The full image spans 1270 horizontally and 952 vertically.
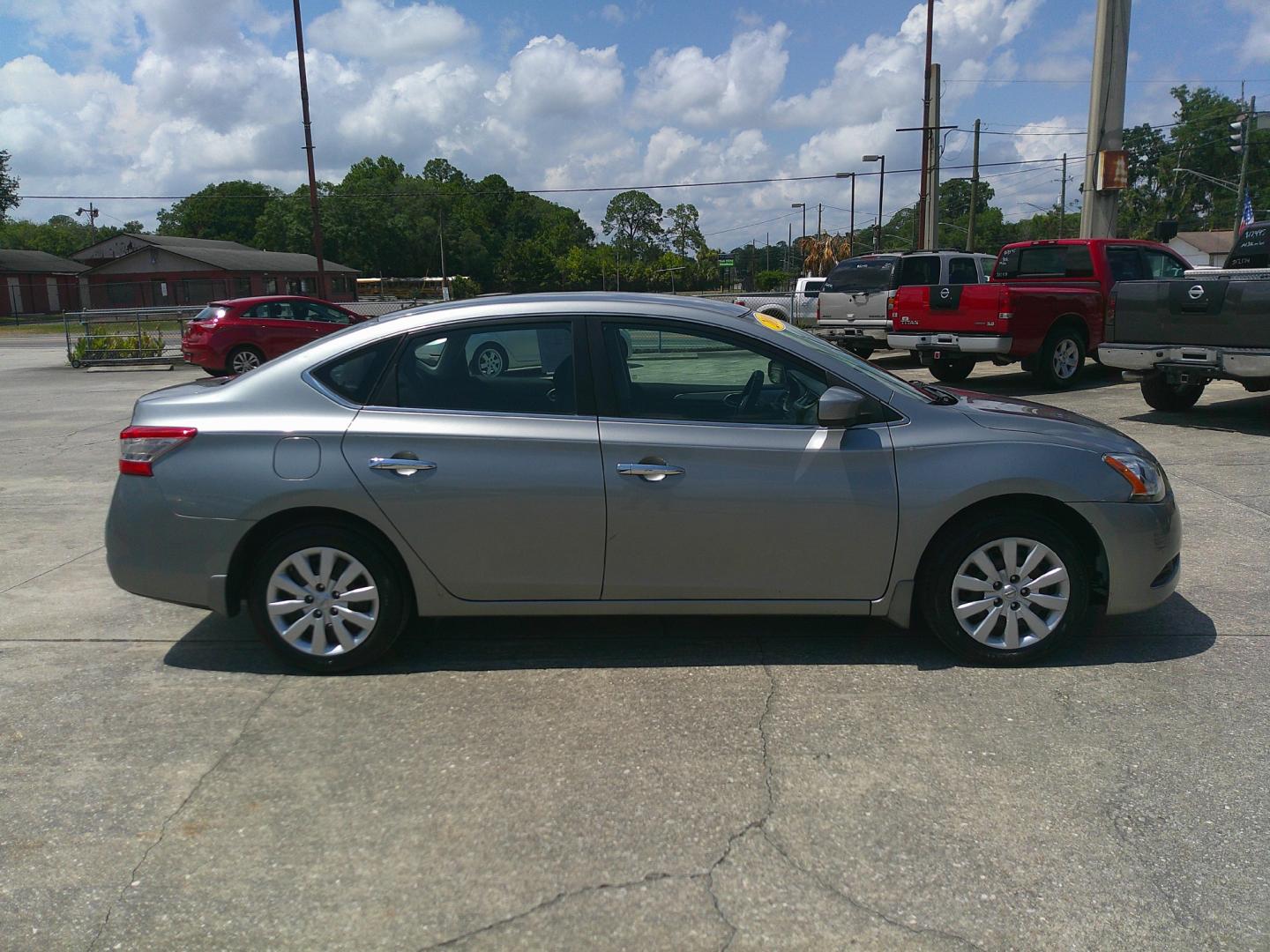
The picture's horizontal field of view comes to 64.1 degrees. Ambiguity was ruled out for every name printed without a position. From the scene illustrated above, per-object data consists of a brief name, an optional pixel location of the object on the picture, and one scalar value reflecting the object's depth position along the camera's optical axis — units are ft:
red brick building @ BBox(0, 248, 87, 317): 228.63
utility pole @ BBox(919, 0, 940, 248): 90.43
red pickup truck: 45.96
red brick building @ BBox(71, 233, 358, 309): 214.69
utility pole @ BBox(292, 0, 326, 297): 97.30
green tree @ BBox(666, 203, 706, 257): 372.11
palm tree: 217.77
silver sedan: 14.32
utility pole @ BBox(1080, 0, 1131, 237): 61.87
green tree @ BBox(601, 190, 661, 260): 370.82
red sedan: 62.39
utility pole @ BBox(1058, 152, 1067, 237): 253.63
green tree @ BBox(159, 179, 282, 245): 365.61
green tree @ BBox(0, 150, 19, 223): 270.65
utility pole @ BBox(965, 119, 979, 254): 134.81
